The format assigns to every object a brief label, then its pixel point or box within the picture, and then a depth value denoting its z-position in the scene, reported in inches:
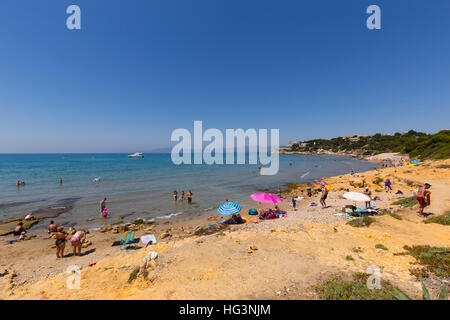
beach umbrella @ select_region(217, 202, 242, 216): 552.0
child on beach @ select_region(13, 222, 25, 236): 541.6
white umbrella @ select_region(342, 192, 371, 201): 490.1
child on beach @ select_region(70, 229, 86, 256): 426.0
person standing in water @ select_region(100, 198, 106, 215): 719.1
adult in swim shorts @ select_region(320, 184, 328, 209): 688.4
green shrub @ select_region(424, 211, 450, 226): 395.5
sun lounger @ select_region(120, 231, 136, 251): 451.8
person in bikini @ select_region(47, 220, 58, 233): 555.2
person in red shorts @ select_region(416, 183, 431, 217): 447.8
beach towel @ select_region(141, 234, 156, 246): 450.5
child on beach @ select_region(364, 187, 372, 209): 621.9
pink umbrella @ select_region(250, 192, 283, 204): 586.2
